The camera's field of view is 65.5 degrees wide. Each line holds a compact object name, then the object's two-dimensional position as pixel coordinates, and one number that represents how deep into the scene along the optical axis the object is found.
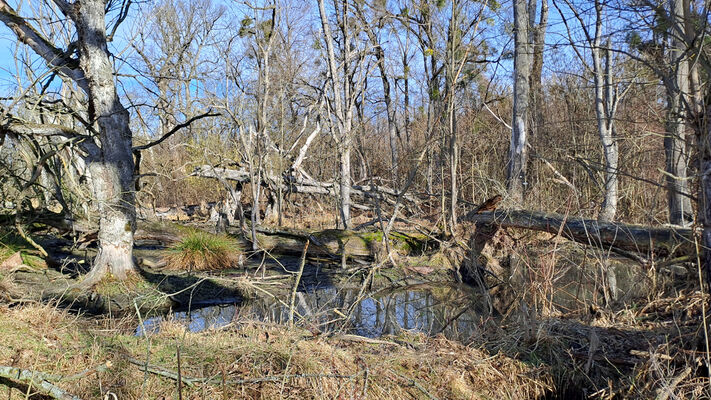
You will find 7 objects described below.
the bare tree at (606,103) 10.87
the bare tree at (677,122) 3.45
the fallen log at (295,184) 12.56
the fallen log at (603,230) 5.64
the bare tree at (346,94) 11.88
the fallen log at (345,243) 10.28
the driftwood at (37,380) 3.49
